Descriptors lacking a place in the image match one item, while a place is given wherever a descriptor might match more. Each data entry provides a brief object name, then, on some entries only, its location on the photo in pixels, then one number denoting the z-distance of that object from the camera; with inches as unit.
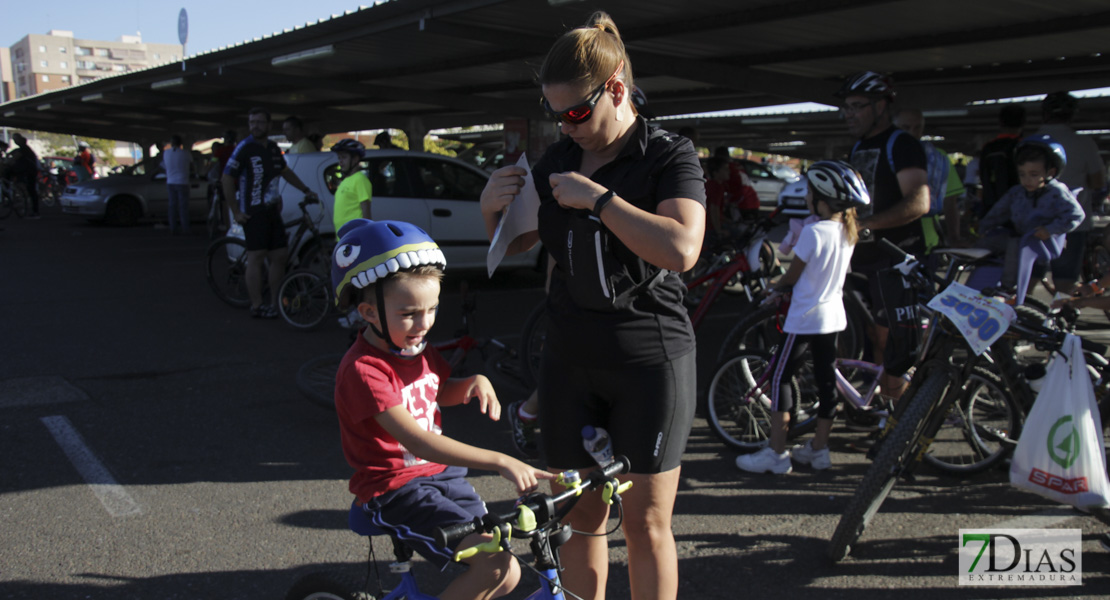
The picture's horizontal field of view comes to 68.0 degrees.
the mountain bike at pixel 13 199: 794.2
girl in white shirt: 166.1
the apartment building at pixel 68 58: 5442.9
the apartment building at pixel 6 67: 5356.3
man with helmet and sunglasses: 175.8
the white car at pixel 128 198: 718.5
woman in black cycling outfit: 83.1
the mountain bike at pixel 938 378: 133.6
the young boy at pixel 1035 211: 213.9
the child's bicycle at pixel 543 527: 62.5
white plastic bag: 125.3
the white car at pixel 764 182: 1038.4
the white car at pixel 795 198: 806.5
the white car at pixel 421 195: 366.0
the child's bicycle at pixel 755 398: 182.7
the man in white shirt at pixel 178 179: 601.6
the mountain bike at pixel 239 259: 336.2
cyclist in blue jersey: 313.0
